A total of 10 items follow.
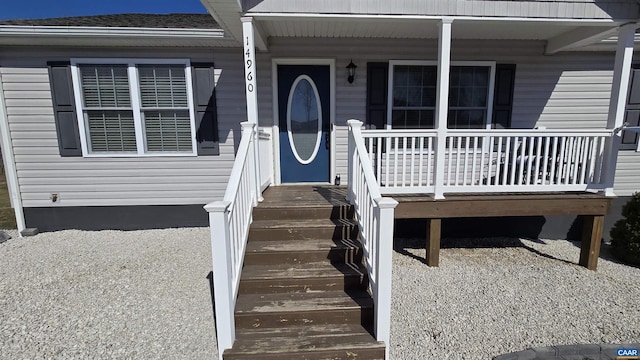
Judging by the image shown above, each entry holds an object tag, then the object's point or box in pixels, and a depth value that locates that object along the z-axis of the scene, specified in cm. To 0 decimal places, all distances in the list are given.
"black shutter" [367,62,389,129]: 460
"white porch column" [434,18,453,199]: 343
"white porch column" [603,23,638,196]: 356
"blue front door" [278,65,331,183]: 464
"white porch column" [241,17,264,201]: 325
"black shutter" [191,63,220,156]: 456
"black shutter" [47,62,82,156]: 442
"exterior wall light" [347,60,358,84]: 452
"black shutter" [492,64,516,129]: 470
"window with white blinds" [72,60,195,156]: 449
